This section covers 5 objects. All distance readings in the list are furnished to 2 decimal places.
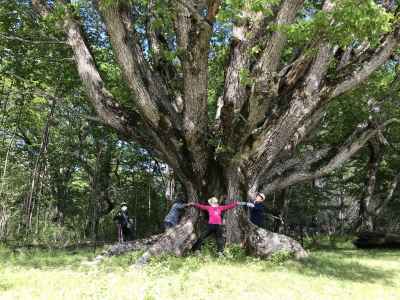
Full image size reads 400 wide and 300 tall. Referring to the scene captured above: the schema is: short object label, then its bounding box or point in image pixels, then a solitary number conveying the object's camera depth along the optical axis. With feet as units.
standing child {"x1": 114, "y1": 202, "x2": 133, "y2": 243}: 47.35
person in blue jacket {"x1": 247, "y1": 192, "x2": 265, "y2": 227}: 34.30
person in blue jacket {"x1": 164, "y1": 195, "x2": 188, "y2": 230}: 35.32
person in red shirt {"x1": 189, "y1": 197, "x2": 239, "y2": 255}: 32.04
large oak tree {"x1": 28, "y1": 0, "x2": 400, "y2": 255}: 27.86
